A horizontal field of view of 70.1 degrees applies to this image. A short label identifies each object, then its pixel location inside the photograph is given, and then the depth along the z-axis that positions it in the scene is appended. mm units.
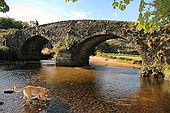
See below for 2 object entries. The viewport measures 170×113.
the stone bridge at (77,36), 16075
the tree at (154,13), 2974
